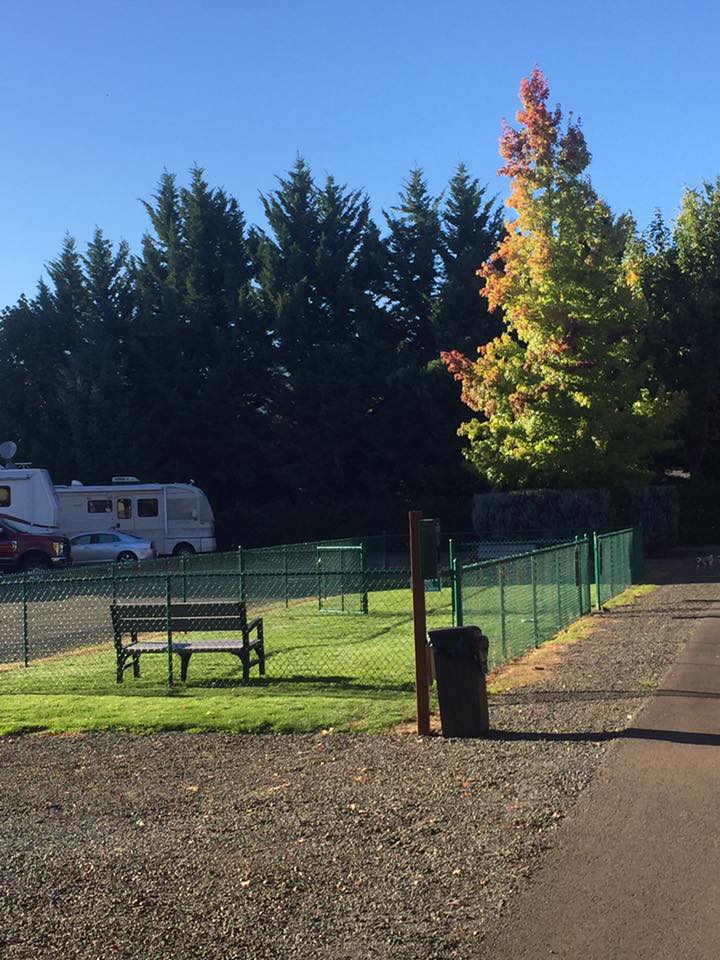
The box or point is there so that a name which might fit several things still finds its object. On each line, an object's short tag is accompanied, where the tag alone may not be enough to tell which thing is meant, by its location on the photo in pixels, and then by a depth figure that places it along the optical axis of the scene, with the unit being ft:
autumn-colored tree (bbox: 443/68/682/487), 101.40
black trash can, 28.04
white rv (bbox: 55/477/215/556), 122.52
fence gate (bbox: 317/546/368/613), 67.35
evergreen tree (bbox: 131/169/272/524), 155.63
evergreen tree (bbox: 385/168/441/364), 155.94
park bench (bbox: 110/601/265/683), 39.58
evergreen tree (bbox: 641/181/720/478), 124.36
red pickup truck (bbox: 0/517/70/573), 100.27
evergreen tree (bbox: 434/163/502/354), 145.79
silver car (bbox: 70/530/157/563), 112.37
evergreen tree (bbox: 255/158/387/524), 148.46
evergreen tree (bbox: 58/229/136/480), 153.48
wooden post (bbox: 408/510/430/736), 28.37
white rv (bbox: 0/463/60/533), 109.09
